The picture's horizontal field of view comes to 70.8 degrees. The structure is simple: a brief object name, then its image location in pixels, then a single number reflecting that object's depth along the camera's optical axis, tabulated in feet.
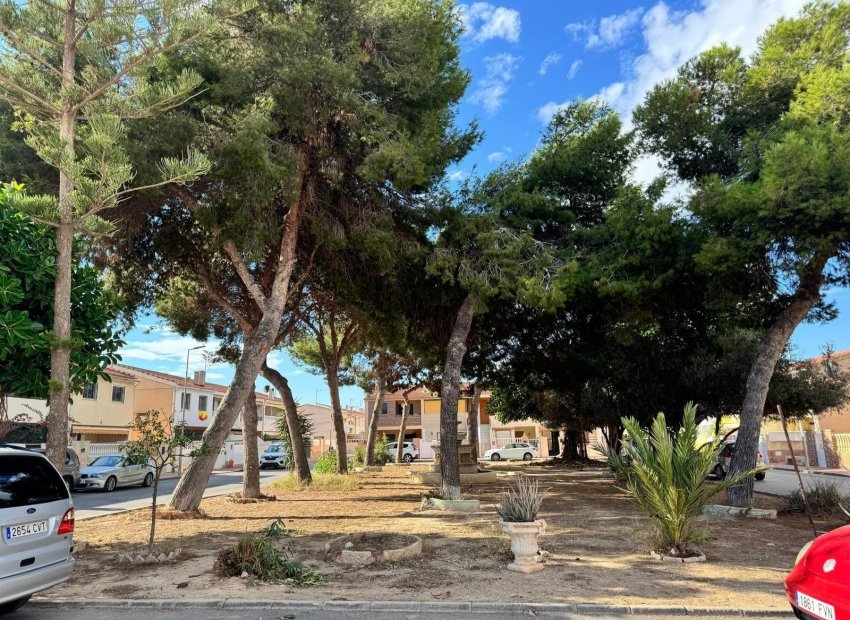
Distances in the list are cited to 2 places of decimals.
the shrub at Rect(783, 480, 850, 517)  40.57
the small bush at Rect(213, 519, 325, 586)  23.45
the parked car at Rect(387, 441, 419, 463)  169.78
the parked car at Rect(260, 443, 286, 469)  140.77
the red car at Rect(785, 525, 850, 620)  11.86
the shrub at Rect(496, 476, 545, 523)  25.41
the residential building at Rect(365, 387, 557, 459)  212.23
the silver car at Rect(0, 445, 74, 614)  17.12
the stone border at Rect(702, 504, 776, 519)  40.73
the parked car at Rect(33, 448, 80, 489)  76.54
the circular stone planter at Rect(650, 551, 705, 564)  25.99
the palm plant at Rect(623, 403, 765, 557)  26.09
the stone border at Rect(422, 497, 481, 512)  44.32
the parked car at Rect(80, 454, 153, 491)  80.38
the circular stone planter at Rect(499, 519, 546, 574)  24.71
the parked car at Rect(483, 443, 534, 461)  165.17
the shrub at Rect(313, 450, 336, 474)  85.53
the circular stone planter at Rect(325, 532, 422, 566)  26.16
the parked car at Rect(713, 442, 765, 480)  77.39
